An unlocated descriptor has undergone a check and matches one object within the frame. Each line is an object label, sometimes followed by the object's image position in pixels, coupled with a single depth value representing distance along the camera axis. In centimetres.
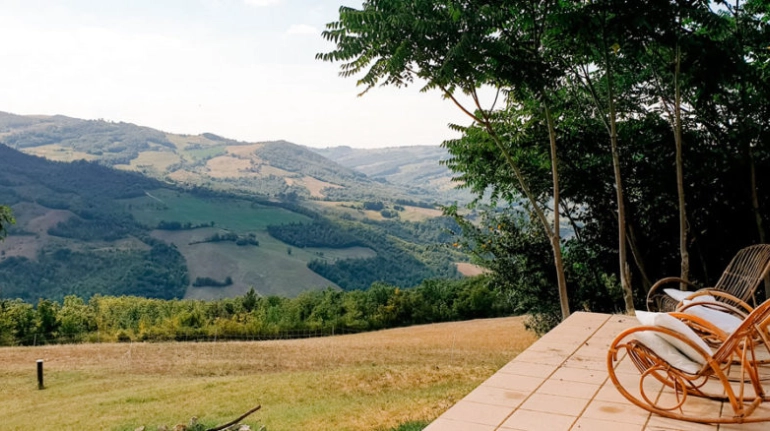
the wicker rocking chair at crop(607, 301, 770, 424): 311
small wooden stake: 1698
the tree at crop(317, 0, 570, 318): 610
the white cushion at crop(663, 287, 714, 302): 515
